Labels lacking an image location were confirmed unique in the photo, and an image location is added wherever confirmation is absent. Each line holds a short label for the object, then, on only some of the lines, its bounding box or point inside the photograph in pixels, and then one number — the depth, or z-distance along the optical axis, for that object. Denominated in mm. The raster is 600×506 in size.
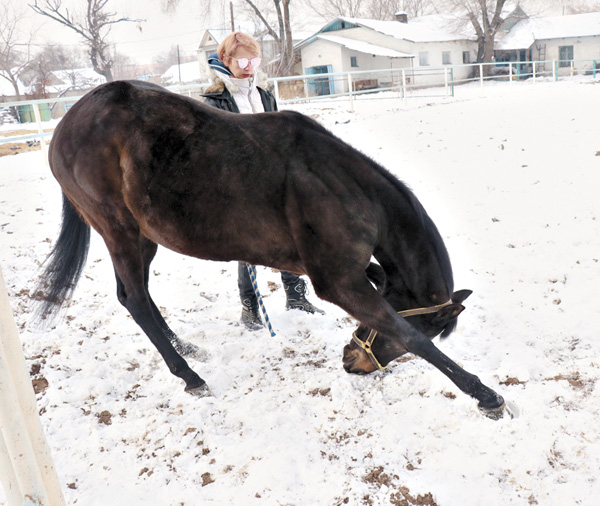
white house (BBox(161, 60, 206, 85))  50156
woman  3201
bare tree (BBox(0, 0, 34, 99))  29984
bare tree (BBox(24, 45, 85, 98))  29530
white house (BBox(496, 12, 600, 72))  34125
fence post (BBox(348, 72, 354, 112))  13270
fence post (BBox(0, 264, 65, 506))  1141
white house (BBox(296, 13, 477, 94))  31266
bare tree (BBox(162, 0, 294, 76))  27886
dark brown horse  2377
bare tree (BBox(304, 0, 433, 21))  43906
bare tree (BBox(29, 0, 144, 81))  25219
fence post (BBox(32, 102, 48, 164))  8117
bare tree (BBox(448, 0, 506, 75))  35375
